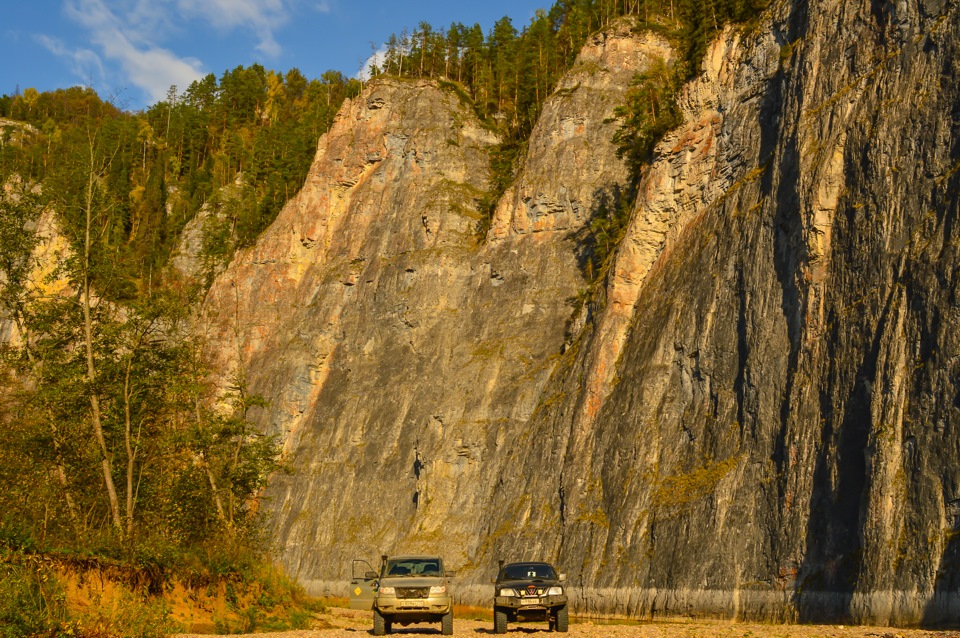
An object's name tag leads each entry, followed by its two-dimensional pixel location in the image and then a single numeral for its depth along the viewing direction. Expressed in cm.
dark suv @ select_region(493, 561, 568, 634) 2378
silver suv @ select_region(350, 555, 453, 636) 2277
